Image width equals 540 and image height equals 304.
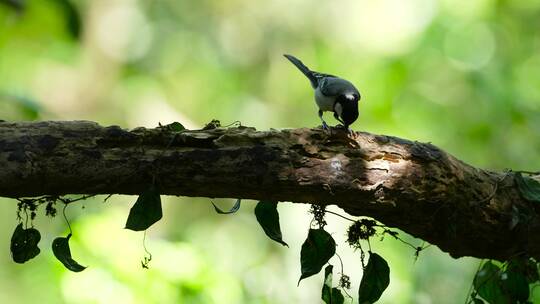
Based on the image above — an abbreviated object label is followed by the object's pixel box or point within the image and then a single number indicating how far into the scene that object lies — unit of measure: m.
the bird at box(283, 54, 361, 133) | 5.84
